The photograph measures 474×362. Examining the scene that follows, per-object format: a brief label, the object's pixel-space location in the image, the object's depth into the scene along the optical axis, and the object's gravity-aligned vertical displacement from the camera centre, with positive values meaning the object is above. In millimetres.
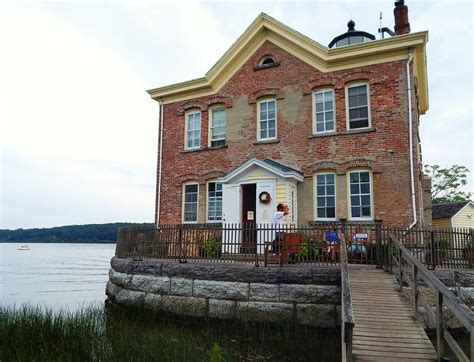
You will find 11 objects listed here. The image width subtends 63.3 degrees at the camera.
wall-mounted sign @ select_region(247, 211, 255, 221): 15289 +802
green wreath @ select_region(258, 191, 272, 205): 14584 +1448
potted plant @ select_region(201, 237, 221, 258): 11665 -395
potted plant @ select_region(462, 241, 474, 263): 10078 -363
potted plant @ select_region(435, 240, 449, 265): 10156 -343
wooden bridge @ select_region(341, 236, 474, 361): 5099 -1351
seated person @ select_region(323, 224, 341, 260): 10219 -83
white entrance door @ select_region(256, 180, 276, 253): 14492 +1077
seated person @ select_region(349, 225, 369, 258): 10508 -208
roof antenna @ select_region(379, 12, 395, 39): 20353 +10963
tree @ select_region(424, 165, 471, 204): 42562 +6264
